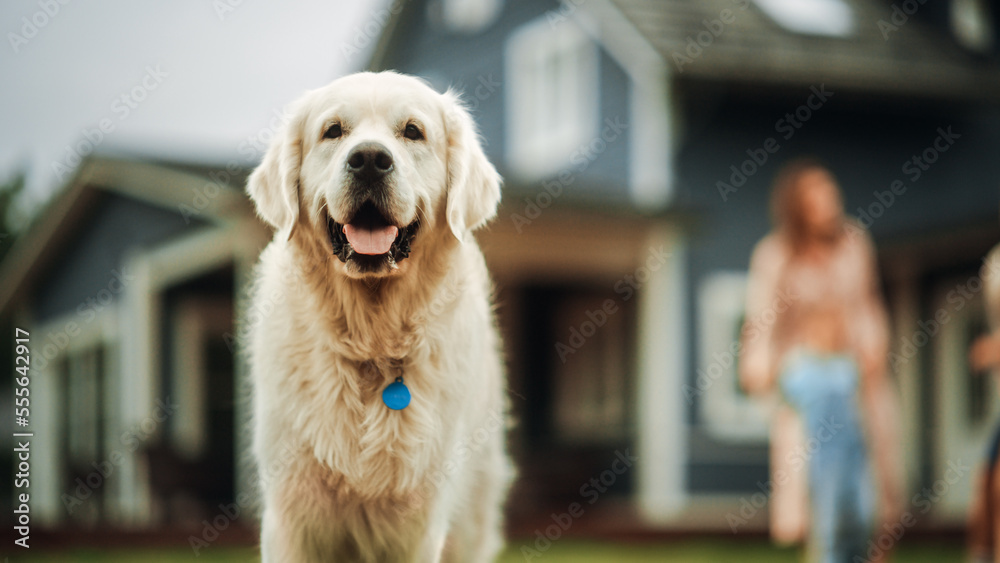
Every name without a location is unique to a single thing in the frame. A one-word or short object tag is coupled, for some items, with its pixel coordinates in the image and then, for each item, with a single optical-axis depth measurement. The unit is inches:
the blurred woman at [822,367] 175.8
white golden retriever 103.0
